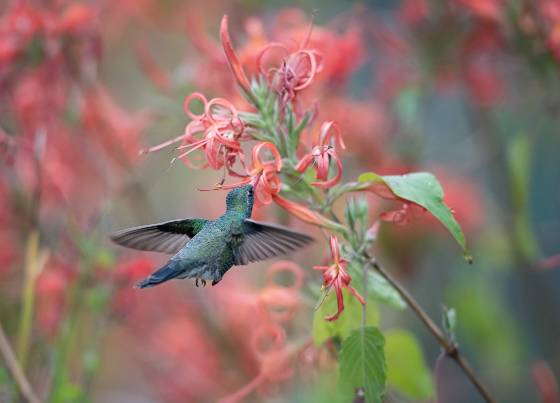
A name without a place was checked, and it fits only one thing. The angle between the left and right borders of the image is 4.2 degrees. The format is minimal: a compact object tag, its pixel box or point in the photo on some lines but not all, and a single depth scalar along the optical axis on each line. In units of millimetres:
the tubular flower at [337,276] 4028
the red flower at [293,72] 4067
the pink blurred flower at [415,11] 4427
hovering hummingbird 4083
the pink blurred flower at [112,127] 4426
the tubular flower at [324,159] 4035
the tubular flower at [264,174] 4041
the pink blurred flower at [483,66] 4396
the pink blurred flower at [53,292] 4357
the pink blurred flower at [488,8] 4330
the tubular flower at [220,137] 4049
